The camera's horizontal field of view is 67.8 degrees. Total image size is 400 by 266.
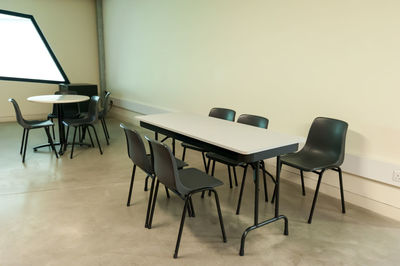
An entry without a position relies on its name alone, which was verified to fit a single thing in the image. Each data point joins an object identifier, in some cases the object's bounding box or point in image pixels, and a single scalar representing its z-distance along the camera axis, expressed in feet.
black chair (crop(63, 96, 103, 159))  15.03
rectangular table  7.07
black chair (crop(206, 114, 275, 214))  9.39
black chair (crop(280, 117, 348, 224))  9.02
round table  14.80
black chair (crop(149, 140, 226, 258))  6.82
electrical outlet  8.96
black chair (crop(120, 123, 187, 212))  8.21
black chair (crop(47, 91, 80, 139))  17.73
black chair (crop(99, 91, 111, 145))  16.99
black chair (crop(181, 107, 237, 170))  11.79
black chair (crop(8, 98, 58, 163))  13.77
